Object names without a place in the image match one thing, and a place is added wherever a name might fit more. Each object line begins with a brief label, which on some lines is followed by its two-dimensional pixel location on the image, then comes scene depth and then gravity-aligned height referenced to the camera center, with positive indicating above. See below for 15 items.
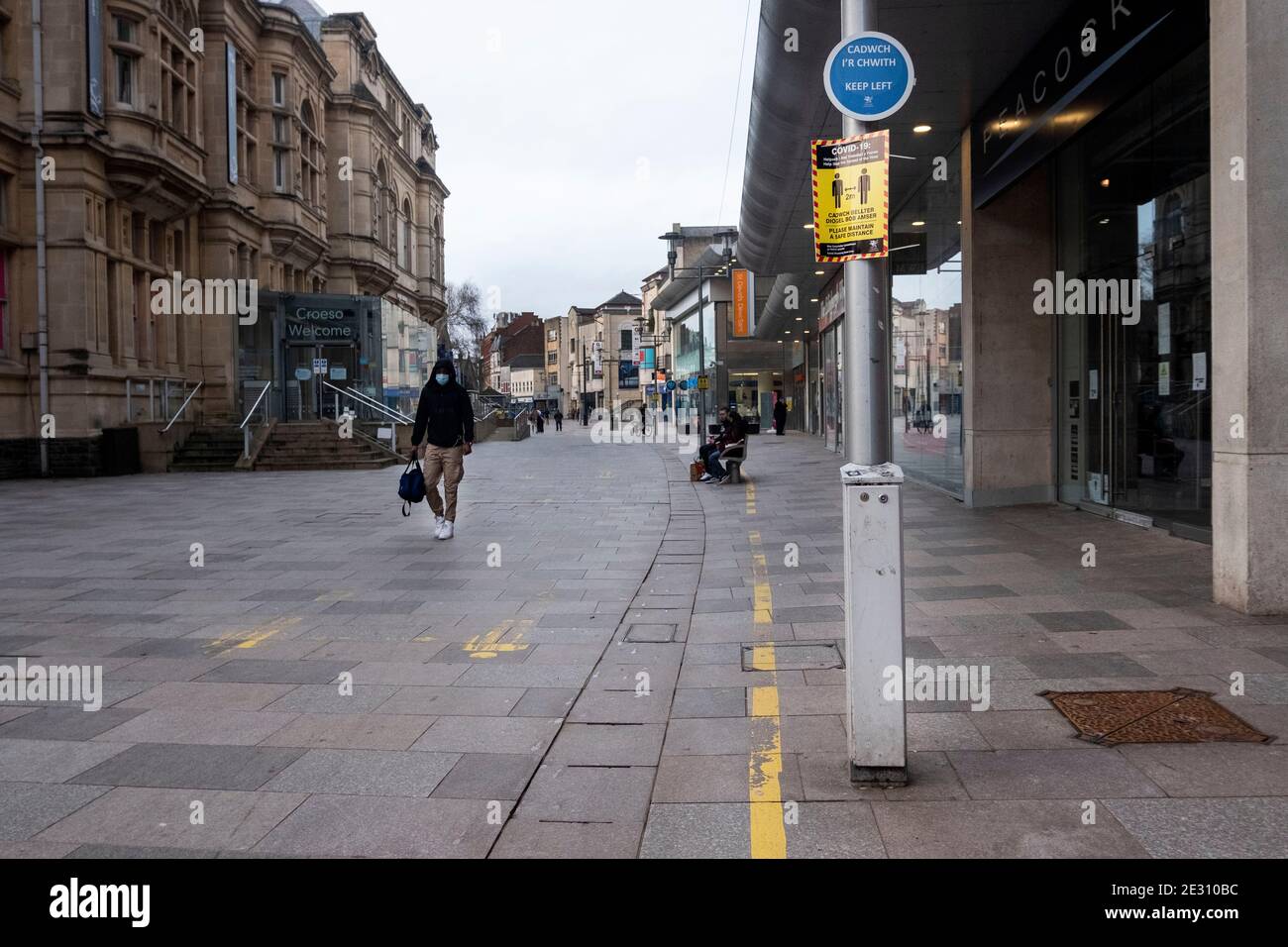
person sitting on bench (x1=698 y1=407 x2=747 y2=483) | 18.80 +0.16
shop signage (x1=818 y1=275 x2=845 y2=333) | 26.52 +4.17
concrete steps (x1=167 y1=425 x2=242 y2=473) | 24.19 +0.25
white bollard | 3.95 -0.64
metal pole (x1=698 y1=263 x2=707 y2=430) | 32.03 +1.78
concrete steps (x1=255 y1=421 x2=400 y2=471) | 24.92 +0.22
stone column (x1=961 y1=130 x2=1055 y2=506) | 12.98 +1.45
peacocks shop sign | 8.01 +3.52
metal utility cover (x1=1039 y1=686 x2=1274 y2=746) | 4.43 -1.25
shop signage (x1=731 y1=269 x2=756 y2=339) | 45.97 +6.96
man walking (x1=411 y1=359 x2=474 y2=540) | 11.69 +0.31
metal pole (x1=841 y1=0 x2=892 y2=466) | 4.04 +0.37
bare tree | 88.78 +12.47
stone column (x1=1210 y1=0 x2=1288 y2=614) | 6.38 +1.03
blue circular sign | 4.07 +1.52
